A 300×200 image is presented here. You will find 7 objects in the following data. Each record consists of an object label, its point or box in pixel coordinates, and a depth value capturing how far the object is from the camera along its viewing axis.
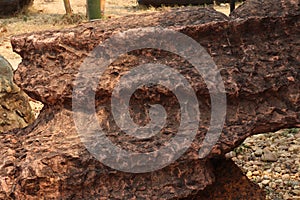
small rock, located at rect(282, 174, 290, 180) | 6.58
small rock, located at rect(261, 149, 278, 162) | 7.13
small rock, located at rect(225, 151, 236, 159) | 7.31
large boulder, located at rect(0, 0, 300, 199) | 3.84
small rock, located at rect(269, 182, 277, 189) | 6.38
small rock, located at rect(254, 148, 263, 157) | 7.35
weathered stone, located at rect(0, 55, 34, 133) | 7.38
